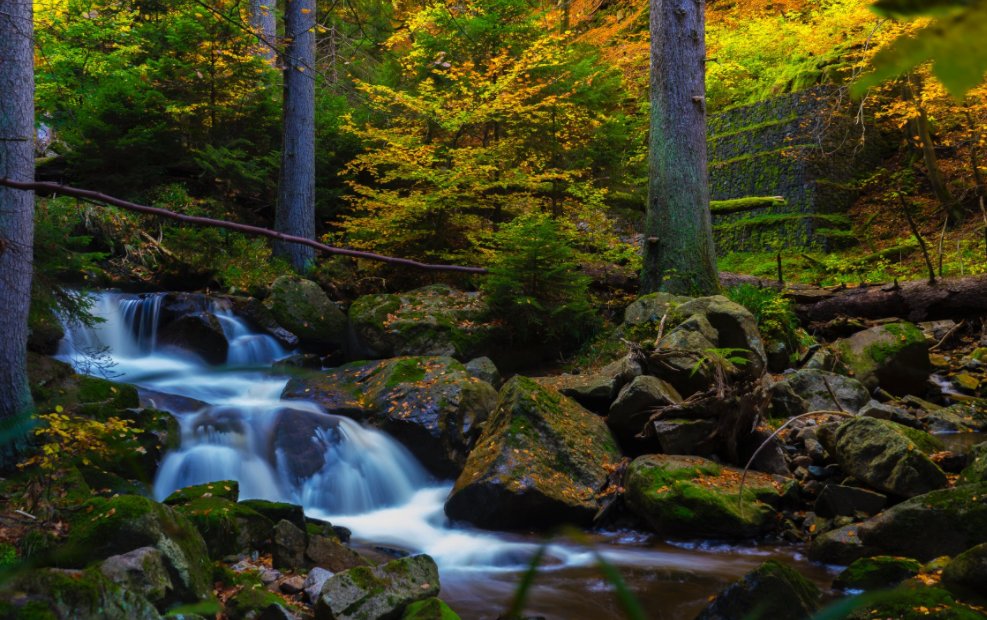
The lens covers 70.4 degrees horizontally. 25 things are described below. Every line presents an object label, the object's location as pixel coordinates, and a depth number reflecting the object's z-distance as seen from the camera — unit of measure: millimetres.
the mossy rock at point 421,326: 9945
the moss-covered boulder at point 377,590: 3730
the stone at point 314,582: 4141
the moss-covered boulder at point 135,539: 3582
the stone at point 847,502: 5418
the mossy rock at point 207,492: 5172
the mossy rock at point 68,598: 2572
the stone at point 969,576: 3625
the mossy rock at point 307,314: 10812
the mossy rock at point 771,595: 3498
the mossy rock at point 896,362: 8359
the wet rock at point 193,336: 10156
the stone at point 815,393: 7469
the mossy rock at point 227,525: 4594
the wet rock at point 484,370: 8742
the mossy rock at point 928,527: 4383
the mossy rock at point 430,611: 3578
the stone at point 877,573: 4188
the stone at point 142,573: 3236
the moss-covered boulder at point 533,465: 5980
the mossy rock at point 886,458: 5352
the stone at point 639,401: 6840
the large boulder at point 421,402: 7383
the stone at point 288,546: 4621
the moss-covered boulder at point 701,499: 5574
